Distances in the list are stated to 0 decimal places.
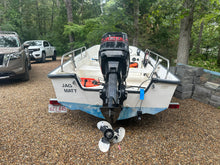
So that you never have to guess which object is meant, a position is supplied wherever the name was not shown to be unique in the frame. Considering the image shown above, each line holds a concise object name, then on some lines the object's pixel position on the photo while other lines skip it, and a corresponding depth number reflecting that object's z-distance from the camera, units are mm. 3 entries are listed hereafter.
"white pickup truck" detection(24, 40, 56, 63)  10836
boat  2611
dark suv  5449
